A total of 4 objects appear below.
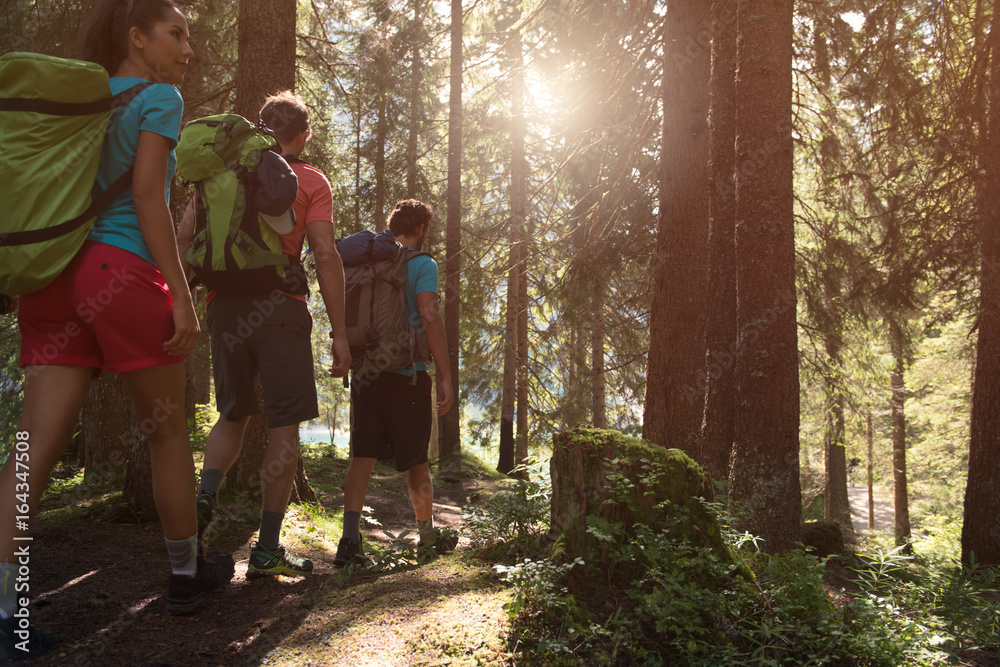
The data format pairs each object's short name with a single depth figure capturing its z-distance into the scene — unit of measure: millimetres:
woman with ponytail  2148
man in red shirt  3090
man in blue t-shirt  3857
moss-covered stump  2725
